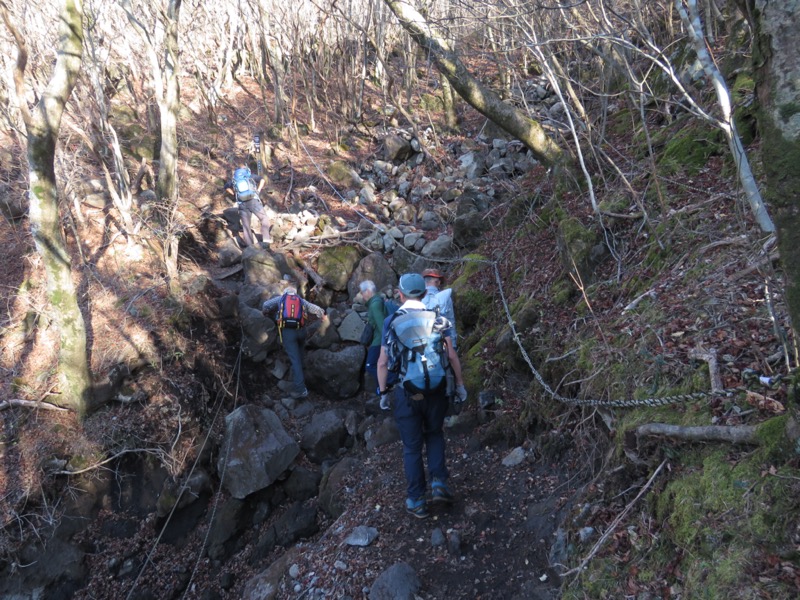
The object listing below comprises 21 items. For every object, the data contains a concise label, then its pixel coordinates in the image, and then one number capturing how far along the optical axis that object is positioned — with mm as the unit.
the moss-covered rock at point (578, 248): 6262
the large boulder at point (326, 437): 7738
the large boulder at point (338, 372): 8867
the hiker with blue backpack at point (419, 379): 4461
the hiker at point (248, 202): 10617
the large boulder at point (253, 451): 7199
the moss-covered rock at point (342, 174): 14234
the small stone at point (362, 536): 4681
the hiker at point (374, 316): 7156
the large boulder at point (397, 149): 14492
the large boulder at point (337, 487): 6309
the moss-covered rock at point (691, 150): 6254
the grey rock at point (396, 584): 3965
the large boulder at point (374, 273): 10531
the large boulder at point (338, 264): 10641
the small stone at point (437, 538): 4445
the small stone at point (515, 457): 5240
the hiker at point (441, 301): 6094
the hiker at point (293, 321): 8453
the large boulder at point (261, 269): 10156
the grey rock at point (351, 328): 9577
